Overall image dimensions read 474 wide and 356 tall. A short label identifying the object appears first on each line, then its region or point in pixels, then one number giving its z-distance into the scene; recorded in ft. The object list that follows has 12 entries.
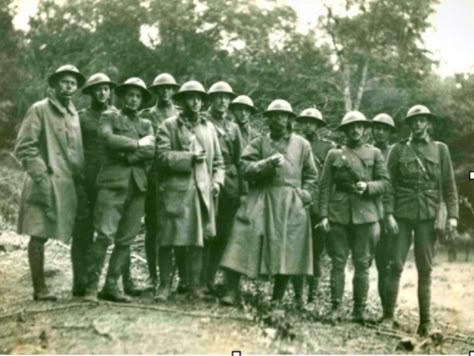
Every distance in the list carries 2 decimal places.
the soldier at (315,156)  23.58
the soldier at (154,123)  21.91
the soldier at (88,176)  20.30
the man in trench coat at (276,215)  20.67
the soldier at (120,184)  19.43
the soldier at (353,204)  20.44
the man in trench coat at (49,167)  18.74
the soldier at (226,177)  22.49
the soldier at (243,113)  23.53
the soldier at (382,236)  22.40
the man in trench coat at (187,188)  20.18
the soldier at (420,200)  20.43
